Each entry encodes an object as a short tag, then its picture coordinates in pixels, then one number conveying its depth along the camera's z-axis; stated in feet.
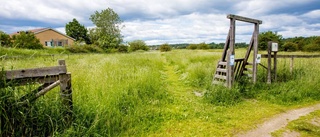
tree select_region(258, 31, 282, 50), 143.28
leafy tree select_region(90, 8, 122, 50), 133.39
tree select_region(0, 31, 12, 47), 72.95
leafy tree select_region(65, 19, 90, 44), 163.02
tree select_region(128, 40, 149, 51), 180.55
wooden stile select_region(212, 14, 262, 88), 19.62
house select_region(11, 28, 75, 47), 118.05
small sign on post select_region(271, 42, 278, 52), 21.41
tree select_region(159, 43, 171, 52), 195.42
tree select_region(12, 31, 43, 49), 79.00
